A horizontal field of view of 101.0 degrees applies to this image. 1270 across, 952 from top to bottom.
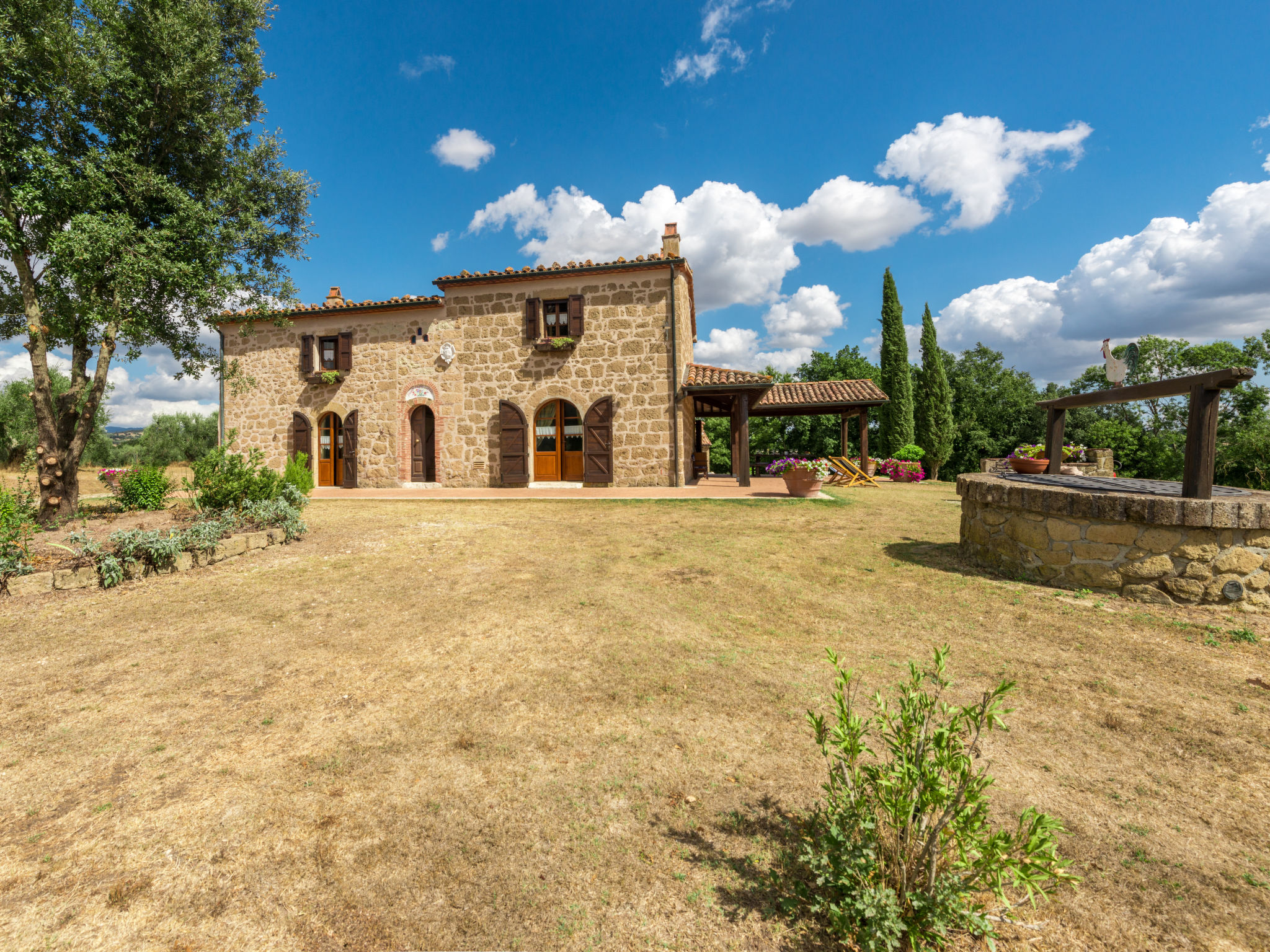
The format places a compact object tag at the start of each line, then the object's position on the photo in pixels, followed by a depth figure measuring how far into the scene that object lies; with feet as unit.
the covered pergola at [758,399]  41.42
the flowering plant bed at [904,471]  57.16
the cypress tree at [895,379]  74.43
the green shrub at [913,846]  4.44
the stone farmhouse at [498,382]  42.60
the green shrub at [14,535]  14.87
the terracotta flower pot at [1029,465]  21.95
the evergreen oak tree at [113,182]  20.11
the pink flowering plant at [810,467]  36.37
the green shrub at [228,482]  21.13
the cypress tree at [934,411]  76.95
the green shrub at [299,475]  30.48
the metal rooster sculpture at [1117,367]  18.49
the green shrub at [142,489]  23.71
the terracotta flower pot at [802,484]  36.40
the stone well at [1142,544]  12.84
